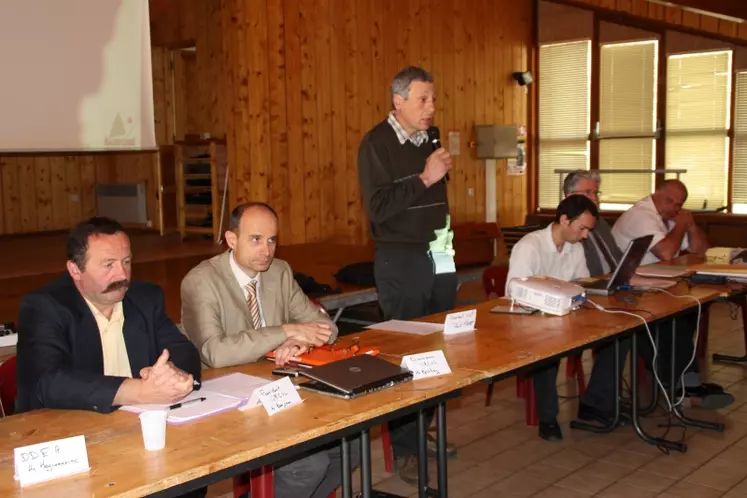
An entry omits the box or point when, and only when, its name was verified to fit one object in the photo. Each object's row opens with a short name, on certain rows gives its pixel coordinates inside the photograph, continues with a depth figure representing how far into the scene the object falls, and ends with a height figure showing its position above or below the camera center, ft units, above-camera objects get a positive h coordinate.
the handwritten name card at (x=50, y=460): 5.14 -1.80
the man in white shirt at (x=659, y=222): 16.02 -1.17
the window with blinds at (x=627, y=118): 32.91 +1.75
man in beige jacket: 8.13 -1.58
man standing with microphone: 11.12 -0.65
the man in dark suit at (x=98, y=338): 6.58 -1.48
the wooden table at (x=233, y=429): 5.21 -1.90
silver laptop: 11.90 -1.60
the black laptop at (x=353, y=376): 6.97 -1.81
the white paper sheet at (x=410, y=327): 9.60 -1.89
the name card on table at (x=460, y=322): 9.42 -1.78
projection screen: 18.20 +2.18
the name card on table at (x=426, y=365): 7.54 -1.81
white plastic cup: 5.57 -1.72
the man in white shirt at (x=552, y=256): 12.25 -1.39
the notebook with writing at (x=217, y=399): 6.42 -1.87
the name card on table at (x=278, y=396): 6.48 -1.79
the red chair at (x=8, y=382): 8.06 -2.01
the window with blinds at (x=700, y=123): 31.12 +1.44
